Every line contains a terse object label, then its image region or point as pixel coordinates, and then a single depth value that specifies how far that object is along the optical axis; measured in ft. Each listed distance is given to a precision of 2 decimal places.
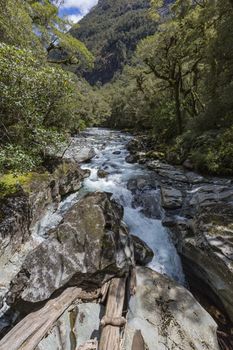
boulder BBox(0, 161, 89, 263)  18.81
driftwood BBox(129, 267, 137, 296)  14.65
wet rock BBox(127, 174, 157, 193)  31.48
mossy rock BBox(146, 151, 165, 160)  45.44
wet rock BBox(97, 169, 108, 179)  36.99
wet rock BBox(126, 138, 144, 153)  54.26
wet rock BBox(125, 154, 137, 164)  45.28
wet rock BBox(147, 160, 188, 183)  33.30
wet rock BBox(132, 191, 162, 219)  25.94
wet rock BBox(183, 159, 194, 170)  35.86
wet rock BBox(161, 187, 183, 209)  26.00
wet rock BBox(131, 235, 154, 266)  18.88
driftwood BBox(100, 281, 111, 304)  13.47
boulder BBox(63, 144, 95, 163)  44.43
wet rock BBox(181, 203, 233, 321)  14.25
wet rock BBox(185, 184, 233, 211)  23.57
